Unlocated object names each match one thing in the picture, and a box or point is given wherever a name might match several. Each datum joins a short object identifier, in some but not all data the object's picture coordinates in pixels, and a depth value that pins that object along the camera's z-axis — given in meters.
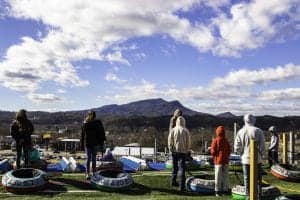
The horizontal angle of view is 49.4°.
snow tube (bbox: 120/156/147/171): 14.07
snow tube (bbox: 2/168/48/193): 9.01
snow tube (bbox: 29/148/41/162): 11.85
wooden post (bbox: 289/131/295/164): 15.43
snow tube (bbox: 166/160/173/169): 14.35
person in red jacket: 8.45
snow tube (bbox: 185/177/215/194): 9.46
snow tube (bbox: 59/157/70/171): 12.37
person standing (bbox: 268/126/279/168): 13.38
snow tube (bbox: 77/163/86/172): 12.41
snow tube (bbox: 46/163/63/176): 10.55
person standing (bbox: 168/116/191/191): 8.91
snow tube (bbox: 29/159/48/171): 11.24
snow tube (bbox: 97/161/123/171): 11.54
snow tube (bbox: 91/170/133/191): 9.28
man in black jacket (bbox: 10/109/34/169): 9.74
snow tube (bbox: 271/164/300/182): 11.43
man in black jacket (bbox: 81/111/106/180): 9.46
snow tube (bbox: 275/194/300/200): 6.98
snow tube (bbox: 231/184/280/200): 8.19
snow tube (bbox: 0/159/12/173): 11.36
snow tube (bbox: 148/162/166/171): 14.30
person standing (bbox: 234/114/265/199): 7.28
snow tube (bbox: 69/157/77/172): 12.32
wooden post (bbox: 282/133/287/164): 14.02
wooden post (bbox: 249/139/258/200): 6.31
